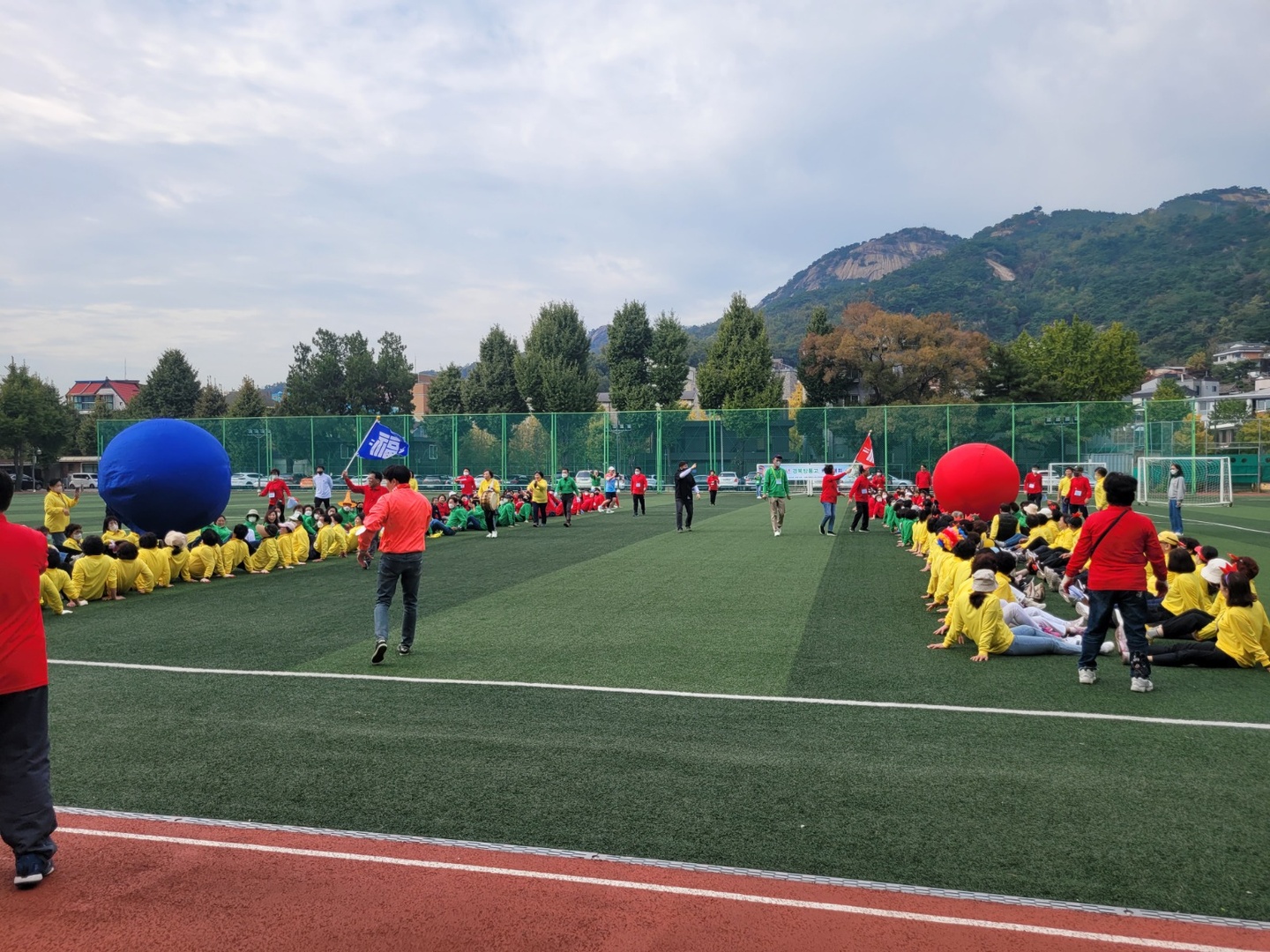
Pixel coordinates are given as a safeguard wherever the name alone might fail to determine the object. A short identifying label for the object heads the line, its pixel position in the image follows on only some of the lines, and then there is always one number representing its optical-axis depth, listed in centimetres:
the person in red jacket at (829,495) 2075
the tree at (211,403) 6994
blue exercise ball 1504
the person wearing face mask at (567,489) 2523
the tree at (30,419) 5526
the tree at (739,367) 5625
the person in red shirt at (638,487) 2814
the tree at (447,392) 6706
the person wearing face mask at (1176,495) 2044
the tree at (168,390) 6962
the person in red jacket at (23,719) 425
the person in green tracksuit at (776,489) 2053
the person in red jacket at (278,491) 1949
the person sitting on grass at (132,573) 1266
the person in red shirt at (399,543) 855
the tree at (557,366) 6041
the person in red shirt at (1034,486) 2414
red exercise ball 1877
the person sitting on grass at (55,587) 1119
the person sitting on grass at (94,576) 1211
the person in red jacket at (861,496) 2133
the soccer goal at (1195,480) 3203
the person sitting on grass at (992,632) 862
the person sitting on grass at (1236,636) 802
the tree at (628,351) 6222
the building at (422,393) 11222
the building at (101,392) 10206
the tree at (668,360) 6250
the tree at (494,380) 6475
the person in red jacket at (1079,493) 2027
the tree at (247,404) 6606
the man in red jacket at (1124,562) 728
